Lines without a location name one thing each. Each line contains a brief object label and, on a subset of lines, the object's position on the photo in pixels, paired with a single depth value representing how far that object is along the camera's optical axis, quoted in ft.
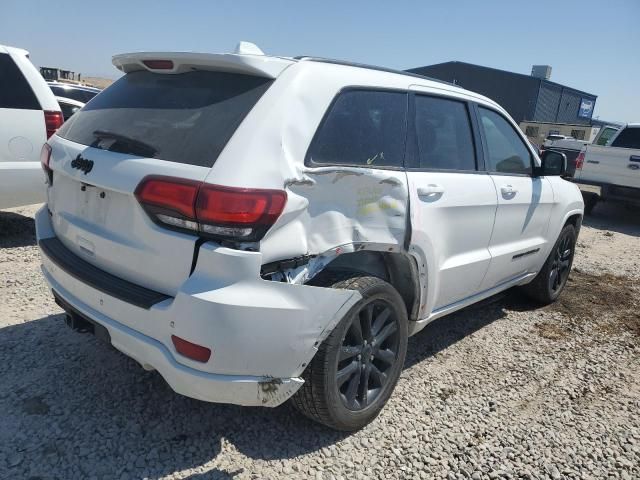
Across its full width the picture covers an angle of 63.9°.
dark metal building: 143.54
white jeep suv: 6.63
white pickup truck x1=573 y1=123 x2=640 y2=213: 31.07
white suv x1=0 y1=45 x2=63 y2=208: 16.25
